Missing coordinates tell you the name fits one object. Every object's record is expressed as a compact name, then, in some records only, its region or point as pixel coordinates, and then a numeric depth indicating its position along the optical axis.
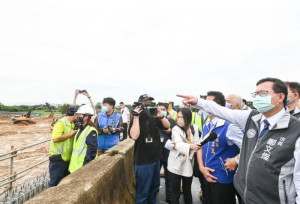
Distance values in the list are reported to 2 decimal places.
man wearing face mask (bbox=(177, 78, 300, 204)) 1.64
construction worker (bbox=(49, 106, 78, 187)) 3.66
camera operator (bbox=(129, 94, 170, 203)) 3.11
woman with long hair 3.18
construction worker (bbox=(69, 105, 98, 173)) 3.29
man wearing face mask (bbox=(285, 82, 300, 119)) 2.79
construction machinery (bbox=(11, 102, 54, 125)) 28.09
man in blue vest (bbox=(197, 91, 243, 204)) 2.62
